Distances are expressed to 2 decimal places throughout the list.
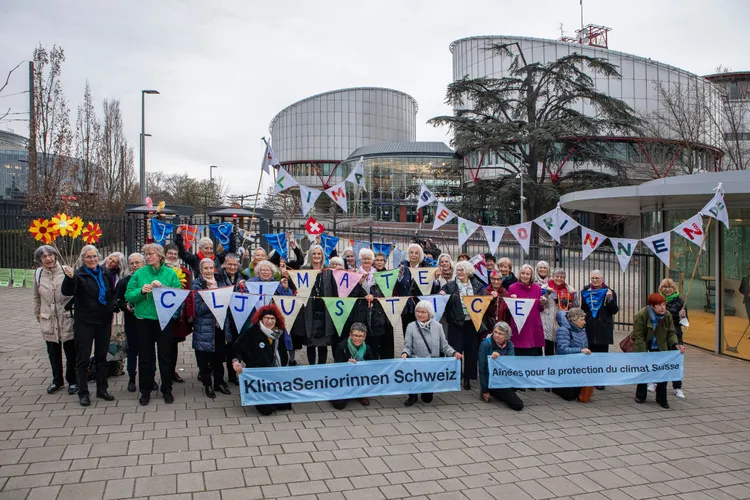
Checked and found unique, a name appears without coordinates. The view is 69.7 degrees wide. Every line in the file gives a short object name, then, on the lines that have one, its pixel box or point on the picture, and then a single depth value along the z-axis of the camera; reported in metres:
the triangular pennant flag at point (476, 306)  7.39
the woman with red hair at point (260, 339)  6.52
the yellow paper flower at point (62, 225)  6.31
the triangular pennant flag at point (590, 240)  10.17
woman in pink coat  7.46
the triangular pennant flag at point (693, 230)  9.03
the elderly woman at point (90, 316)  6.38
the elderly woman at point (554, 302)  7.66
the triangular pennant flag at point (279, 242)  11.42
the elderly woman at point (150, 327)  6.49
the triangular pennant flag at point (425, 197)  11.78
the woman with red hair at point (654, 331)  7.24
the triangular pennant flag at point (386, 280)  7.67
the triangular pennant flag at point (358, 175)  11.31
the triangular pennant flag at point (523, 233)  10.59
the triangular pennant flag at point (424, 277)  8.02
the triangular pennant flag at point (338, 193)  11.55
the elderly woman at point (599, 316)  7.62
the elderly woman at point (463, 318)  7.45
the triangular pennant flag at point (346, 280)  7.54
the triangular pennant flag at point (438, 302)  7.43
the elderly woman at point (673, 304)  7.73
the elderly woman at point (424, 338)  6.97
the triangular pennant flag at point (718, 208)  8.69
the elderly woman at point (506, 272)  8.46
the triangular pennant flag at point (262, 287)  7.06
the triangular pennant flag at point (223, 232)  12.96
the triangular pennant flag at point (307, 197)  10.98
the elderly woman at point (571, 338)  7.27
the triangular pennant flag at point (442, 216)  11.45
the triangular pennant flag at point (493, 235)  10.68
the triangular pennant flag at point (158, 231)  12.16
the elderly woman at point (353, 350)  6.75
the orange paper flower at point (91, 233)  7.23
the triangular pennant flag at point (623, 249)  9.60
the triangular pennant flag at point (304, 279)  7.61
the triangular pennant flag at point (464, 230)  10.94
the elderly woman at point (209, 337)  6.66
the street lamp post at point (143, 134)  20.25
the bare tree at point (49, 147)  16.55
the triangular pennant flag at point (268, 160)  10.68
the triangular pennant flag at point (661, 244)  9.22
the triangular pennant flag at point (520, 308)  7.36
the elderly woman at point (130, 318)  6.70
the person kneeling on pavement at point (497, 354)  6.90
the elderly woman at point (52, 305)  6.52
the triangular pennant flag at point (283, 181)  11.09
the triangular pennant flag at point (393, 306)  7.23
